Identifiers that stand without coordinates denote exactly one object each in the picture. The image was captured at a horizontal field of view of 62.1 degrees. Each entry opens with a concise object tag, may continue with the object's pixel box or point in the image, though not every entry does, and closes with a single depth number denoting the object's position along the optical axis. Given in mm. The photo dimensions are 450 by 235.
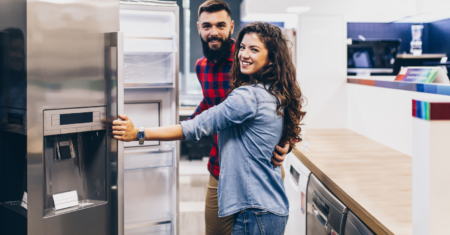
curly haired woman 1309
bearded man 1855
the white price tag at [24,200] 1337
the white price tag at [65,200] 1374
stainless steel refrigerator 1236
